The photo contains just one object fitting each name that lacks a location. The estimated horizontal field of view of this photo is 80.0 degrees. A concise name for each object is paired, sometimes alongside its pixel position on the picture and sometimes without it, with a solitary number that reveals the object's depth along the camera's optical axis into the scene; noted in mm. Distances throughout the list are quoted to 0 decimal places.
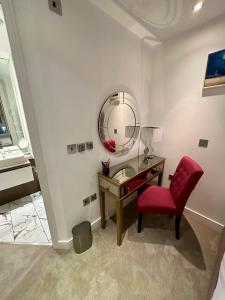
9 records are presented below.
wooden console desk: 1448
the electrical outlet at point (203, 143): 1713
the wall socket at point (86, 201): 1620
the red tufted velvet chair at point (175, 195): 1377
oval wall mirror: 1617
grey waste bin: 1457
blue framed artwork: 1448
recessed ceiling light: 1258
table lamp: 1920
